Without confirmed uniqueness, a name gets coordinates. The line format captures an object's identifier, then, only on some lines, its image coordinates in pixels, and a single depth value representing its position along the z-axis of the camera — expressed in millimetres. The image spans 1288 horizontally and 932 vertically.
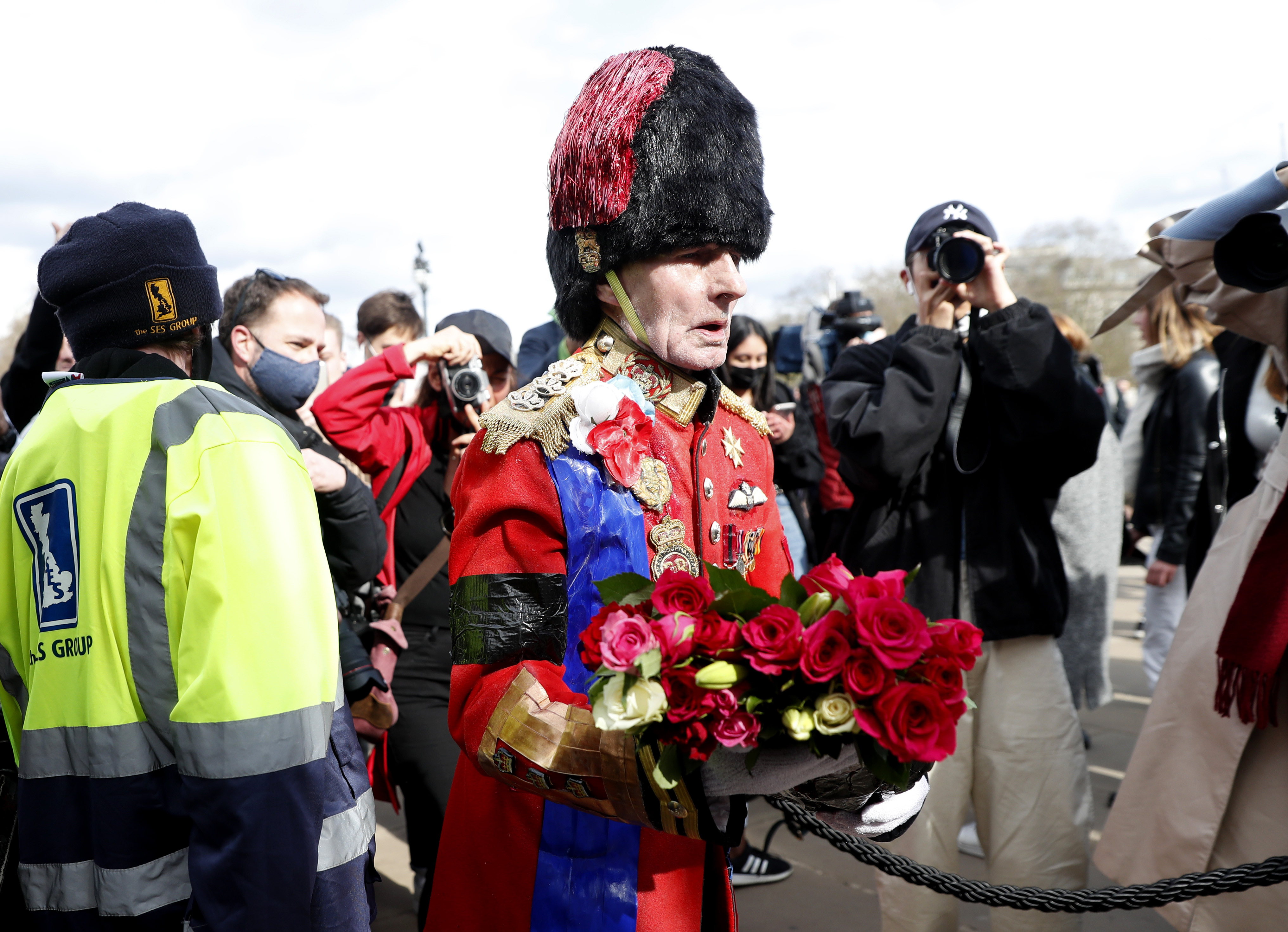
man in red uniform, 1517
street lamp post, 19547
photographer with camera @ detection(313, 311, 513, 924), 3205
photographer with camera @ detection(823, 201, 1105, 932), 2742
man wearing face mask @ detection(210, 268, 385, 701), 2734
